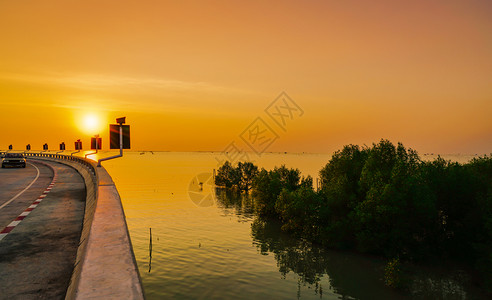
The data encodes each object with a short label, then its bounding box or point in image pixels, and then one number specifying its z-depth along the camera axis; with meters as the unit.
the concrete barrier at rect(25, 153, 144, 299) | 4.63
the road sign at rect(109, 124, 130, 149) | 19.58
